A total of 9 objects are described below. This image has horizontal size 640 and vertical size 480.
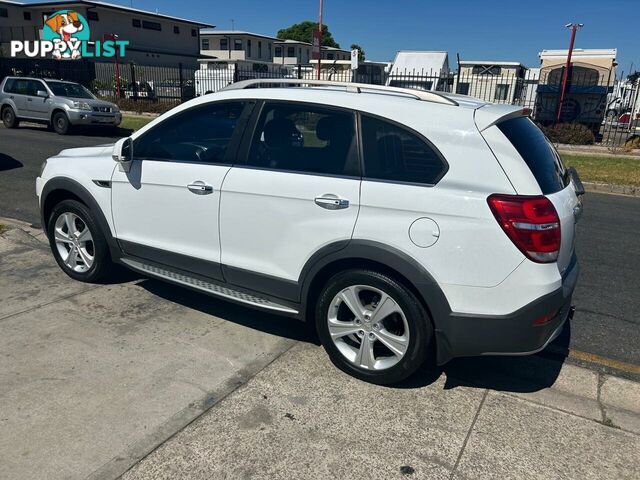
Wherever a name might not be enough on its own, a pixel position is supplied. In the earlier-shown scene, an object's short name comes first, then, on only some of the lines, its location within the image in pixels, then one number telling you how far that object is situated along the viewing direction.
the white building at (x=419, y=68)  19.72
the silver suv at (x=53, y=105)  15.77
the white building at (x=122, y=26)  43.78
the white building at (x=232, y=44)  62.91
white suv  2.75
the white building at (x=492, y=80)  17.71
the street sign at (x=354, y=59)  16.77
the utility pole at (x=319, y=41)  17.66
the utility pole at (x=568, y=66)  15.03
